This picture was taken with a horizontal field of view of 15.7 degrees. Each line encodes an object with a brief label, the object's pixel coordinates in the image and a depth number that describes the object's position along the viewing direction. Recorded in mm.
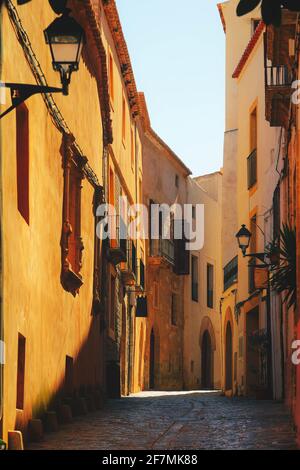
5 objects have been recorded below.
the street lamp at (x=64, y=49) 9345
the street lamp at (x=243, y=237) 22484
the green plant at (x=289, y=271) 14273
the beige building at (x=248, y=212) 24131
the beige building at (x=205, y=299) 42719
